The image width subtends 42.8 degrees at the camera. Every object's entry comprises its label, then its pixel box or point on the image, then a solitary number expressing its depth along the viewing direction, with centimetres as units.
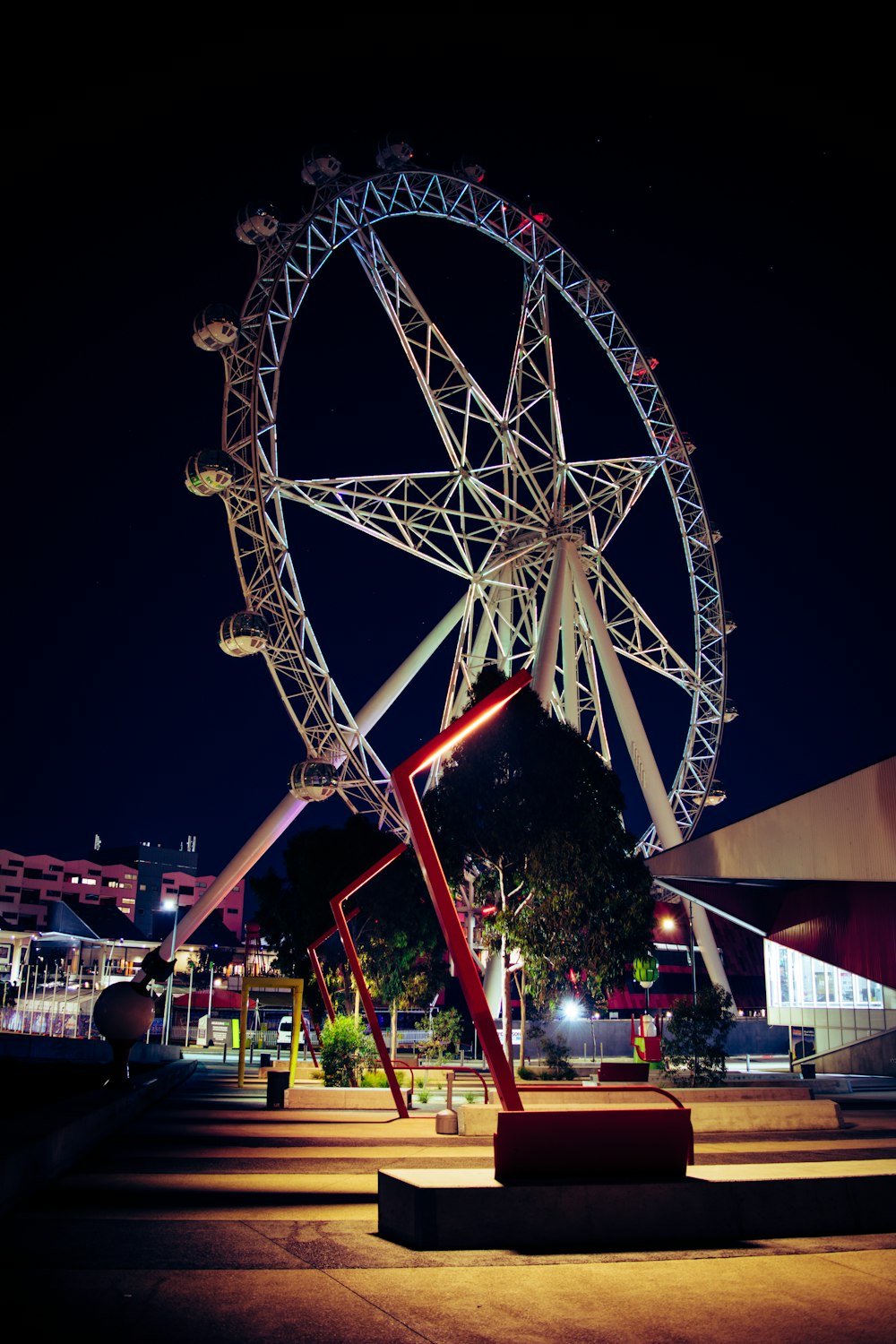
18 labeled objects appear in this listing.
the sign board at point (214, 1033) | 6024
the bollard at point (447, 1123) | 1592
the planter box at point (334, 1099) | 2211
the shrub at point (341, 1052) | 2402
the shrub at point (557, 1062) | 2375
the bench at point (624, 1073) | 1972
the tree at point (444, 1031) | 2695
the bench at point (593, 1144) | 743
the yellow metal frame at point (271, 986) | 2909
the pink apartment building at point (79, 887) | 14275
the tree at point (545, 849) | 2333
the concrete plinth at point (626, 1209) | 716
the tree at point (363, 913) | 3369
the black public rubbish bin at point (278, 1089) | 2192
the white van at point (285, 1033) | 5272
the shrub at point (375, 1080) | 2578
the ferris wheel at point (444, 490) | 3494
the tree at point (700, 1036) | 2133
